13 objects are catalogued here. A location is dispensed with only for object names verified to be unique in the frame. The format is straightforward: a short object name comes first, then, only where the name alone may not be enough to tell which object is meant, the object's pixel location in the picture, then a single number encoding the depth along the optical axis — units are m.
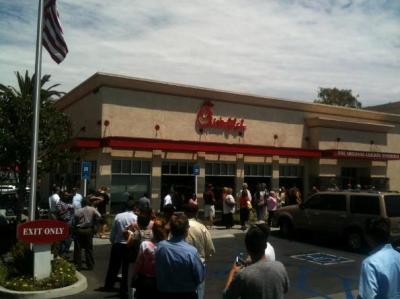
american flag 12.06
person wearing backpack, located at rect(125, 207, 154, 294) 7.27
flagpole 10.74
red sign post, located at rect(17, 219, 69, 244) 9.50
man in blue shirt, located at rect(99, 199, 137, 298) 9.68
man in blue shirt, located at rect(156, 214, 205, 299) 5.24
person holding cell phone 3.97
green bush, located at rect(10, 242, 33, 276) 10.14
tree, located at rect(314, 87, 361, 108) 61.09
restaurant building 22.69
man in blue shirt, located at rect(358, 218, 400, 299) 3.94
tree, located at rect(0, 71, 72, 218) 15.38
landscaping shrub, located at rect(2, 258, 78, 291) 9.33
